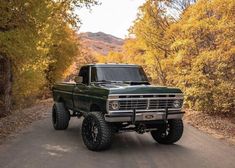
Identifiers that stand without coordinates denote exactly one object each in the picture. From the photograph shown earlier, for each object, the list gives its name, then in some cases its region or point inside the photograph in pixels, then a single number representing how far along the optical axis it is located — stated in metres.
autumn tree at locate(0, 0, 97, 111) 9.13
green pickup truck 6.67
